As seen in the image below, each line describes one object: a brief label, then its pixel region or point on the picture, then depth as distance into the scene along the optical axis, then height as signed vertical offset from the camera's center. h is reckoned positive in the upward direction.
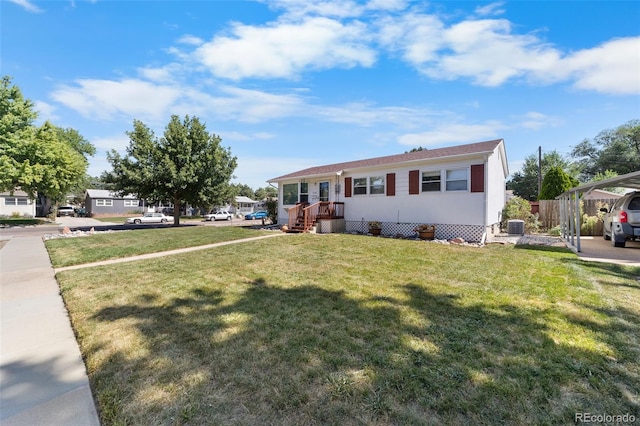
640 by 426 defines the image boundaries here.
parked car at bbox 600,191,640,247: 8.52 -0.27
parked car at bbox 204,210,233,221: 36.69 -0.59
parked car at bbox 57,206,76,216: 46.34 +0.32
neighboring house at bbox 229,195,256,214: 54.97 +1.69
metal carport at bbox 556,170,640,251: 7.29 +0.50
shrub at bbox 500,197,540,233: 14.27 -0.18
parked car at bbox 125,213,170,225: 31.45 -0.73
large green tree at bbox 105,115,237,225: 19.25 +3.34
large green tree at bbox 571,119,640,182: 34.50 +7.99
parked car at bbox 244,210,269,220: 38.78 -0.51
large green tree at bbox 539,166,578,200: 19.69 +2.03
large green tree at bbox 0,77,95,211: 20.62 +4.83
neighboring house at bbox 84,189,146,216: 45.38 +1.45
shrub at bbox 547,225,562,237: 13.01 -0.93
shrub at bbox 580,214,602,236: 12.29 -0.61
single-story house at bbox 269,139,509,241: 11.20 +0.92
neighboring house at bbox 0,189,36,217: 37.28 +1.10
